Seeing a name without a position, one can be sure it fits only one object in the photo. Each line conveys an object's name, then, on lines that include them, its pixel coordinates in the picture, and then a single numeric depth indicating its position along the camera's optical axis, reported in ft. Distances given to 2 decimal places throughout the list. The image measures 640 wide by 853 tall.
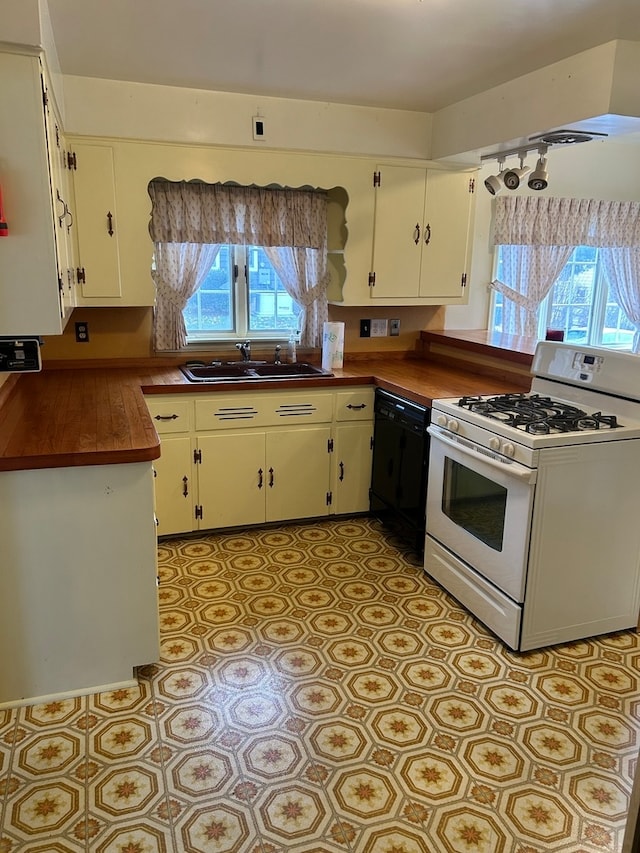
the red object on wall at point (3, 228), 6.51
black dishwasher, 10.41
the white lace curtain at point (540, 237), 15.85
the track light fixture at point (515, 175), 10.46
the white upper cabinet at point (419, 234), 12.20
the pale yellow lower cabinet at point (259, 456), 10.99
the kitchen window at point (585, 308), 17.58
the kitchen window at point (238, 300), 12.70
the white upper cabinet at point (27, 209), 6.40
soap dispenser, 13.08
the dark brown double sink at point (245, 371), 11.85
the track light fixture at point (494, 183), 10.91
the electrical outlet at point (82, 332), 11.77
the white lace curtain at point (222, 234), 11.75
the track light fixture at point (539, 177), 10.18
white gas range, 7.91
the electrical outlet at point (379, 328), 13.83
